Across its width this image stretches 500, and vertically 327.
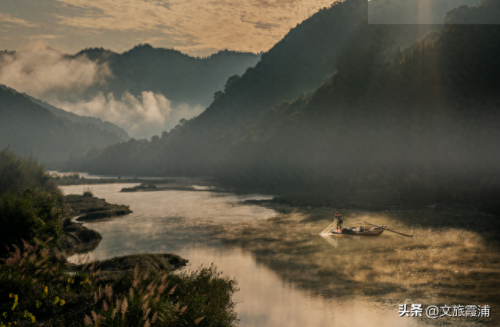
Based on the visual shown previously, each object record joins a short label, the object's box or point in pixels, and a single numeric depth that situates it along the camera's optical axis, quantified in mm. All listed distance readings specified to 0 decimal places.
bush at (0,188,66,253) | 24359
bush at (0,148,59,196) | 61750
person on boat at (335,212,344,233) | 45491
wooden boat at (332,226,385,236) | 42594
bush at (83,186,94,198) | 88125
